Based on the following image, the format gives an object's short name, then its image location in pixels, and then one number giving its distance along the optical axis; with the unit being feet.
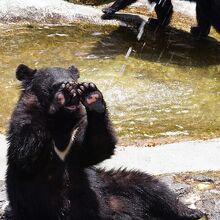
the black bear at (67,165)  31.12
